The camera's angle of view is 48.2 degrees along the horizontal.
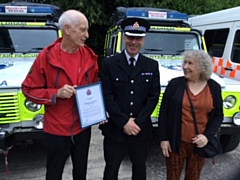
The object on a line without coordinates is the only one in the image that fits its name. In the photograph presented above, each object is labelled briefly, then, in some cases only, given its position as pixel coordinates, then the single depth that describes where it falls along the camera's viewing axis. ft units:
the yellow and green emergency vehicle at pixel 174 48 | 11.21
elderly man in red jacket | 6.88
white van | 19.55
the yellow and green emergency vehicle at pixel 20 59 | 9.75
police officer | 7.76
